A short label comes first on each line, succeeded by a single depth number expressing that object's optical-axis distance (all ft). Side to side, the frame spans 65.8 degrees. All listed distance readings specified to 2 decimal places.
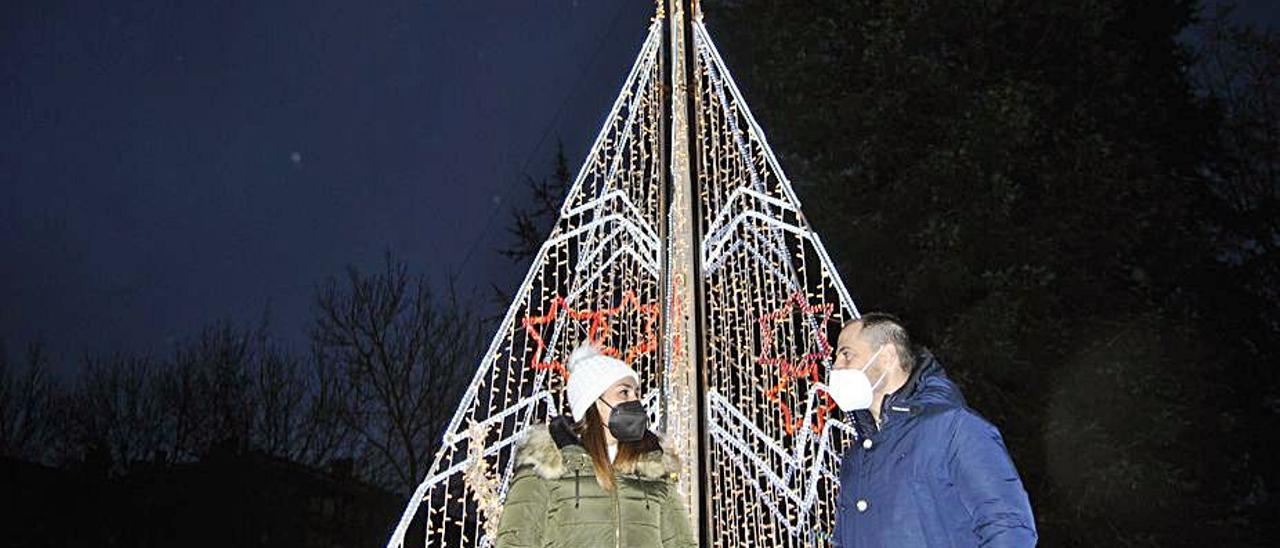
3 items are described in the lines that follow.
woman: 7.80
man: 6.64
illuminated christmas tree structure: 11.31
